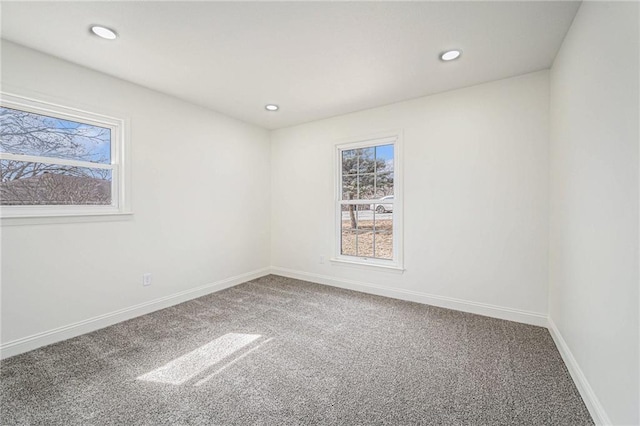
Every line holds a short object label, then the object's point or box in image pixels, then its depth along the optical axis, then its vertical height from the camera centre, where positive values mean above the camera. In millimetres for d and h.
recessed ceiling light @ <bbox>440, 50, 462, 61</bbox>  2416 +1332
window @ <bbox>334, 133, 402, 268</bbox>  3695 +110
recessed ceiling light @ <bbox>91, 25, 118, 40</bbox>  2082 +1333
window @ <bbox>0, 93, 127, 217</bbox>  2318 +463
